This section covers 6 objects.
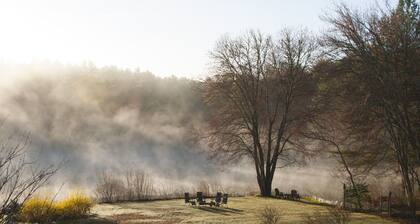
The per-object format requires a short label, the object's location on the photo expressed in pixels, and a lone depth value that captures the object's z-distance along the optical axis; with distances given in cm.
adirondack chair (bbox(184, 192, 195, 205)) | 2700
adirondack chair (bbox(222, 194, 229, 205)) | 2662
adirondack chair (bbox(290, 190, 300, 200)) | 3234
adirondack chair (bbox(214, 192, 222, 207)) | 2656
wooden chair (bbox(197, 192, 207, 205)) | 2686
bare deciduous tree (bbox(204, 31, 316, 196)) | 3581
